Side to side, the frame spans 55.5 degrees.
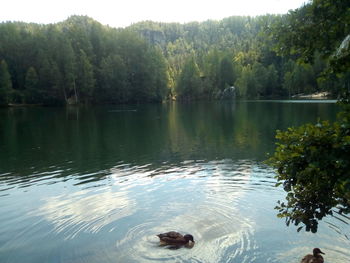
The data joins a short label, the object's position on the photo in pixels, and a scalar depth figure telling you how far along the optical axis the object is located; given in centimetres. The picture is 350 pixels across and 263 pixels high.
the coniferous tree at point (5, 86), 10219
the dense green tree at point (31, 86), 11238
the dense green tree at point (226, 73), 17025
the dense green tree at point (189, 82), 15675
